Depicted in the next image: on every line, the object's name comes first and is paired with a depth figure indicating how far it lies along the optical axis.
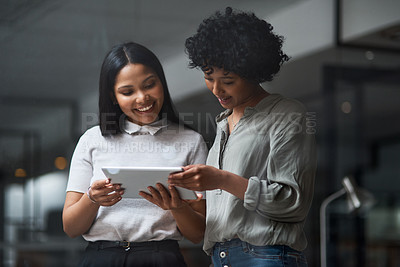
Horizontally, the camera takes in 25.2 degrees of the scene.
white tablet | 2.04
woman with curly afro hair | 2.13
